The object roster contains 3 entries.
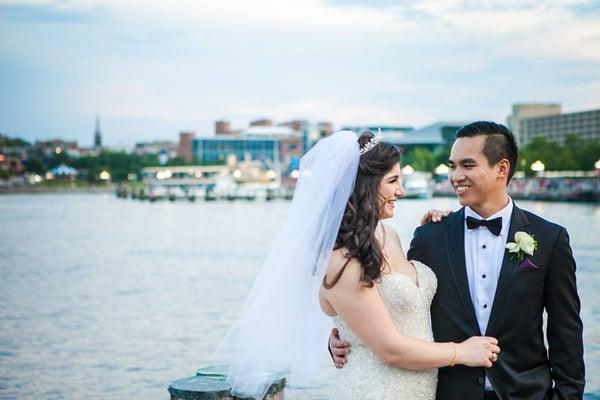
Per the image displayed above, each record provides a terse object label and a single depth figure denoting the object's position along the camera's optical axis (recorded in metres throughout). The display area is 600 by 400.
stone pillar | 4.94
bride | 3.47
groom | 3.54
